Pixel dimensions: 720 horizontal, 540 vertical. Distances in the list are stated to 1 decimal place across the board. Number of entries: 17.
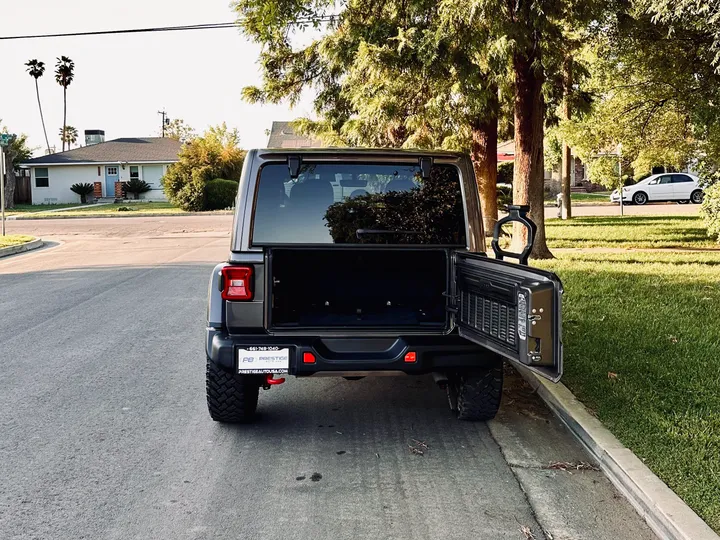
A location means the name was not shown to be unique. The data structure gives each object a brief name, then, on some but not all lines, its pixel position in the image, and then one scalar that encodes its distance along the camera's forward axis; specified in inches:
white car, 1510.8
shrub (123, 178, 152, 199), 2097.7
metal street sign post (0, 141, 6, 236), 876.8
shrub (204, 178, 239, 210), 1571.1
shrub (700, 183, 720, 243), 616.4
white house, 2105.1
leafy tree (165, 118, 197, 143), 3609.7
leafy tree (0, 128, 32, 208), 1819.6
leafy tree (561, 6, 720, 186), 564.1
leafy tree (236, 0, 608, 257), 467.8
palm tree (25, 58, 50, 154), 3105.3
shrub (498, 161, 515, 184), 1524.1
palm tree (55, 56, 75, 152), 3213.6
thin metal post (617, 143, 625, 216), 763.1
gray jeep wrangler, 194.1
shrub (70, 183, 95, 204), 2081.7
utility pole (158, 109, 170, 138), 3998.5
